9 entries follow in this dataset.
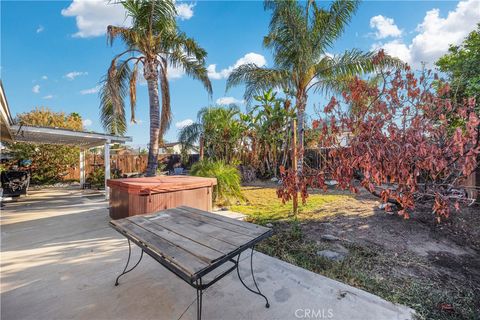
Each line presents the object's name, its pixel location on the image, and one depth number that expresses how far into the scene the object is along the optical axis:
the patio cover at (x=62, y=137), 5.78
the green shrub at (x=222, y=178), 5.88
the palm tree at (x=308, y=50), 6.41
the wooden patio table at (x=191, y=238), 1.33
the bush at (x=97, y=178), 9.59
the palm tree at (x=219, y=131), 10.01
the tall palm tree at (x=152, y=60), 5.80
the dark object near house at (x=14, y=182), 6.96
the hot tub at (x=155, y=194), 3.67
